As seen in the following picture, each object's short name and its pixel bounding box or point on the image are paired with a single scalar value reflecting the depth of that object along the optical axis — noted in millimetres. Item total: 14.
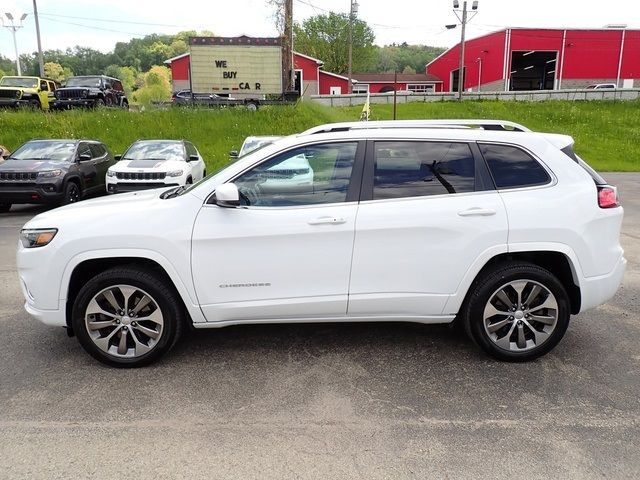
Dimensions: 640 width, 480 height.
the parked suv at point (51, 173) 10828
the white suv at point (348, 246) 3666
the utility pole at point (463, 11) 33375
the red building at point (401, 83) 56688
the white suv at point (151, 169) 11750
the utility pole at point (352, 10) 44891
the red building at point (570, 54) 42938
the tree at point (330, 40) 65625
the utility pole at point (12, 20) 38056
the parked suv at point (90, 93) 21888
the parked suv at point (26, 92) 21750
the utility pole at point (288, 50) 22656
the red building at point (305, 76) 44656
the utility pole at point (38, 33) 30416
